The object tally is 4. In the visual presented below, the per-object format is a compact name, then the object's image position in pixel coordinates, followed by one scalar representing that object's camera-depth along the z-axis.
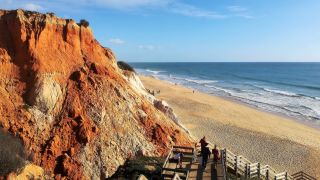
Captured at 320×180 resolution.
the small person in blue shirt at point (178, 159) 11.07
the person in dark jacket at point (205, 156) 10.76
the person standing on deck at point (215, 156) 11.04
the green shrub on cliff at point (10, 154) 9.47
